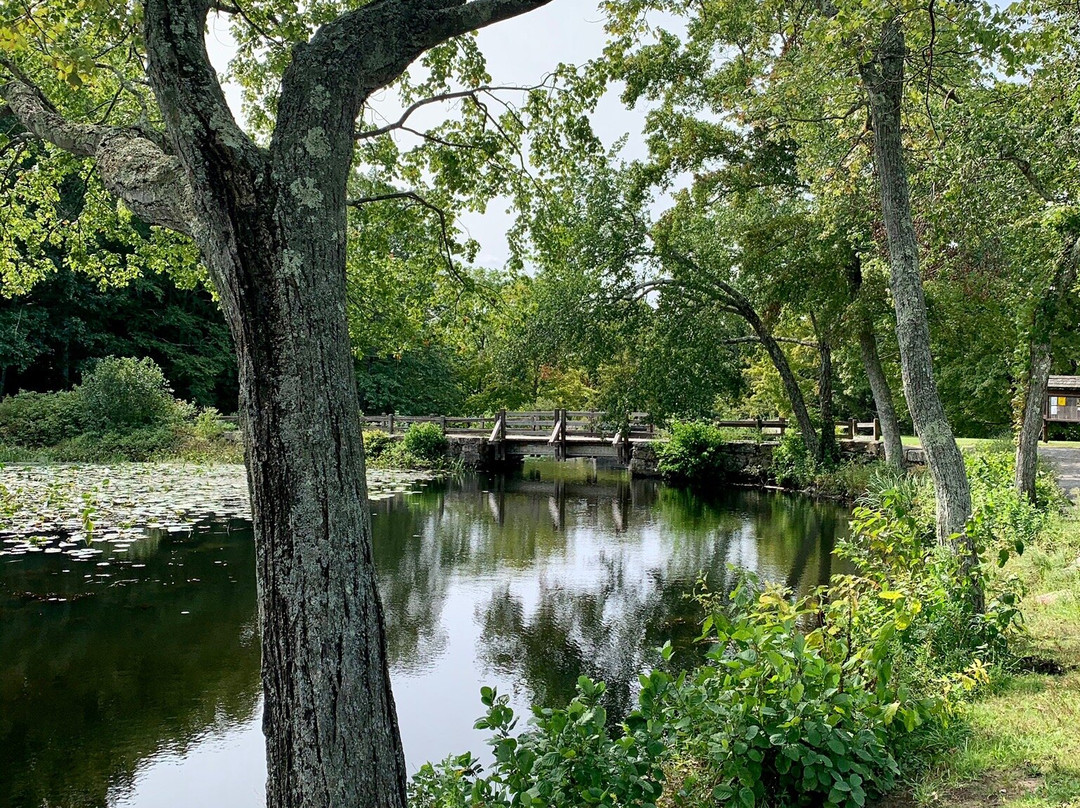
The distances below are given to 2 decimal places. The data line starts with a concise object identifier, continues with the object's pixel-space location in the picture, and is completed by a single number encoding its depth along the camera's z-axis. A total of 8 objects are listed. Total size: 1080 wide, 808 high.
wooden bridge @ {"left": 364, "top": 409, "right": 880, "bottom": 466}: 25.11
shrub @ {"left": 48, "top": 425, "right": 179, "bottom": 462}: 19.22
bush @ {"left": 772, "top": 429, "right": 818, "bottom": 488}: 18.55
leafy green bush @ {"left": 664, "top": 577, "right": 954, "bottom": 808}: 3.10
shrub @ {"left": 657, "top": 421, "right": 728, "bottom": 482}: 20.95
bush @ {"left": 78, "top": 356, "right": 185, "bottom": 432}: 20.25
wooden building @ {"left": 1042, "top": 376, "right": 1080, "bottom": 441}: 14.48
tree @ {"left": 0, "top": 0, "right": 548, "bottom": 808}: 2.35
